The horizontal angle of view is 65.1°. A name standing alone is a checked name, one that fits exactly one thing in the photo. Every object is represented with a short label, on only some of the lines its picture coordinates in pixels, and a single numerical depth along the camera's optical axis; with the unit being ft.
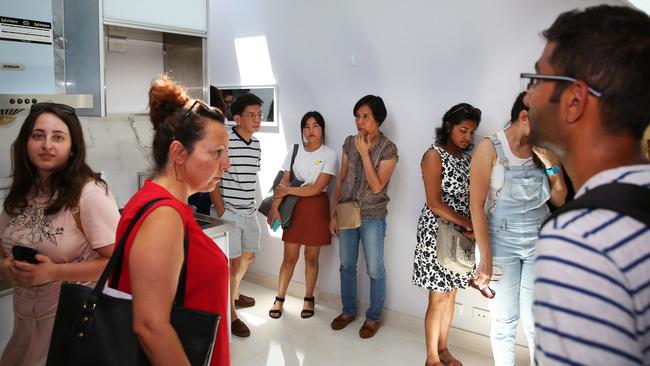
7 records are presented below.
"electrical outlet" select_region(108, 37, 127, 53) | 8.98
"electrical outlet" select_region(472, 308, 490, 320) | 10.51
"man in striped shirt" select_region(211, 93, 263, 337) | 11.17
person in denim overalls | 7.66
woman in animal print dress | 9.30
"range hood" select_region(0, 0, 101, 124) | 7.27
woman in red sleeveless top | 3.60
